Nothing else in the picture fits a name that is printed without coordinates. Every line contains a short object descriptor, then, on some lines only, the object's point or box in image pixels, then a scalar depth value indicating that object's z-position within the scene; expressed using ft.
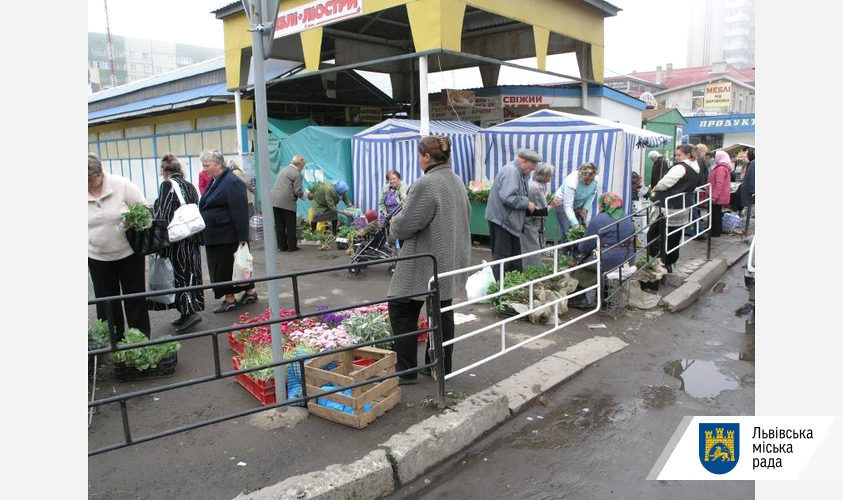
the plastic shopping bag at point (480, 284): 20.39
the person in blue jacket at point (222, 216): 20.07
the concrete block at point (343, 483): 9.88
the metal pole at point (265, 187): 11.64
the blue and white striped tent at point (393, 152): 35.68
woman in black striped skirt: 18.39
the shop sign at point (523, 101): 48.38
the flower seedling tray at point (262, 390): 13.47
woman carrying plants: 15.74
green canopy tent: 40.42
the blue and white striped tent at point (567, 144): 32.30
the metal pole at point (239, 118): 46.03
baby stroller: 27.76
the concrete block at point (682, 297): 22.70
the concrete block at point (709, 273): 26.23
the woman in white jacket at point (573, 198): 27.76
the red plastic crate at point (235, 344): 16.78
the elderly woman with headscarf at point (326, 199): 36.29
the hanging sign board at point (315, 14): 34.01
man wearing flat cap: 22.30
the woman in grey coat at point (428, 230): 13.53
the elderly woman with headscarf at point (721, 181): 36.11
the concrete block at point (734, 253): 31.68
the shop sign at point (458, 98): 47.07
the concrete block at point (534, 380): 14.46
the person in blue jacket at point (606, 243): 21.61
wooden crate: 12.22
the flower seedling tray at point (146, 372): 15.19
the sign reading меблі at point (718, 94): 151.94
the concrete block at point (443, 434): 11.27
